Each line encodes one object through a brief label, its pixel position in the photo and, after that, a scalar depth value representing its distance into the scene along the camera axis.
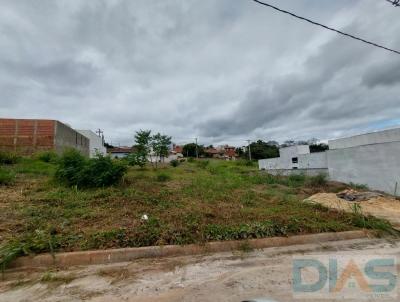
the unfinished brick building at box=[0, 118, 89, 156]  16.67
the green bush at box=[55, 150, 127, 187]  7.82
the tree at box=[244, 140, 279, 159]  51.41
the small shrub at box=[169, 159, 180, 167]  27.27
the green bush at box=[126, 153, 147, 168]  18.81
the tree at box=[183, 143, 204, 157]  60.97
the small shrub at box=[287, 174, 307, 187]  12.87
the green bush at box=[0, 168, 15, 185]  7.95
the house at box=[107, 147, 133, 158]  56.97
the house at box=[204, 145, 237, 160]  67.53
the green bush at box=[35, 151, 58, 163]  14.79
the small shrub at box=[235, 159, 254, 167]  34.91
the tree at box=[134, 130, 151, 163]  20.13
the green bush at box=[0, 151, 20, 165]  13.09
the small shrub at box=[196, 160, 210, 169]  26.19
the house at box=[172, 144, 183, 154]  71.06
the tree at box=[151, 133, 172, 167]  22.60
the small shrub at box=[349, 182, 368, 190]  11.49
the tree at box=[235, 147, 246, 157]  61.76
